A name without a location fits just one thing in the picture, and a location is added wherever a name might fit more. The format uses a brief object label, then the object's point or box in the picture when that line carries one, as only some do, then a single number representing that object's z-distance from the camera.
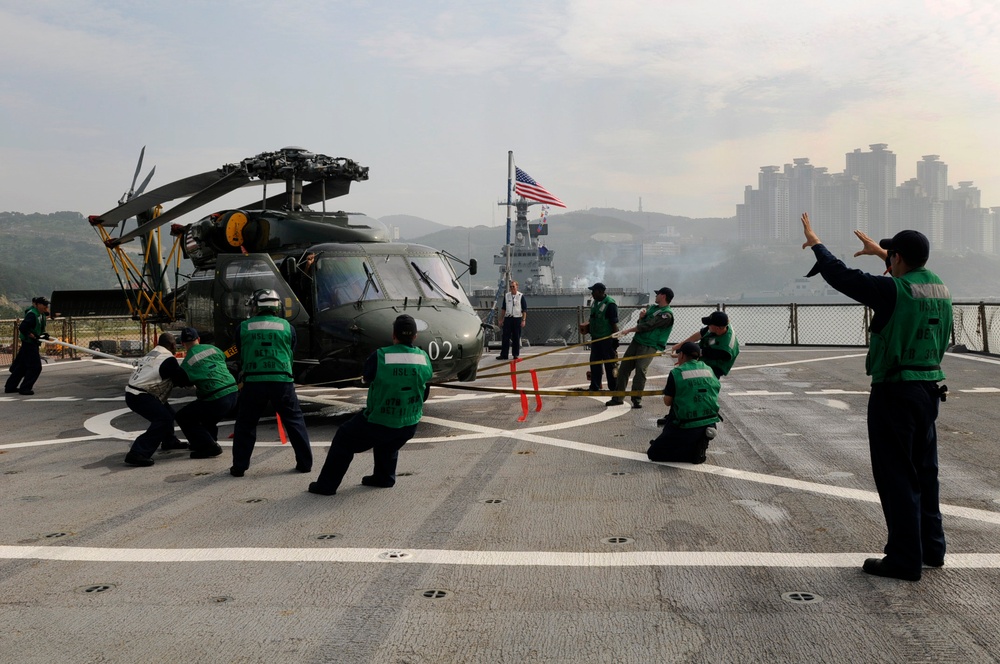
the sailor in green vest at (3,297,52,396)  15.33
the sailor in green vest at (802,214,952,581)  4.96
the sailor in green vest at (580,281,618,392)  13.05
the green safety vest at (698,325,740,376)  9.59
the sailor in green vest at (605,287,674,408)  11.76
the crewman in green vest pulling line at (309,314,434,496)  7.16
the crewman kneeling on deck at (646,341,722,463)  8.27
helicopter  11.11
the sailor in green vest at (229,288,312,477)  8.26
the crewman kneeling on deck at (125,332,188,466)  8.95
